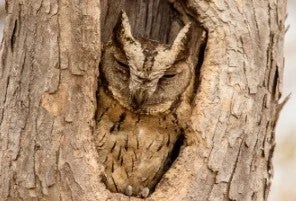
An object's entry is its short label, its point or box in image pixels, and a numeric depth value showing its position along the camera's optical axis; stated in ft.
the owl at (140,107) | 22.35
